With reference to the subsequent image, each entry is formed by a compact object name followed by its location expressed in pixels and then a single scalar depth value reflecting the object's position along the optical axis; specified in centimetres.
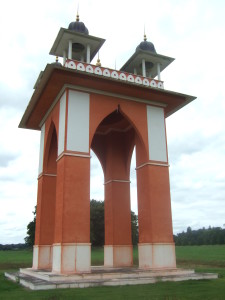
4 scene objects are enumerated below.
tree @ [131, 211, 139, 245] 4828
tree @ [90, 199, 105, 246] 4841
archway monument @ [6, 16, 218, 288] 1292
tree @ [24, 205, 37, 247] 4572
